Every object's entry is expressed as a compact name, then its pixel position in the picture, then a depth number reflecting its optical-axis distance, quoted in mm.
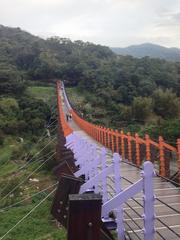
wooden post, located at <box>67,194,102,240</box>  1864
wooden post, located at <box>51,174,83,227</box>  2791
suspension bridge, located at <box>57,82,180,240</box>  1989
